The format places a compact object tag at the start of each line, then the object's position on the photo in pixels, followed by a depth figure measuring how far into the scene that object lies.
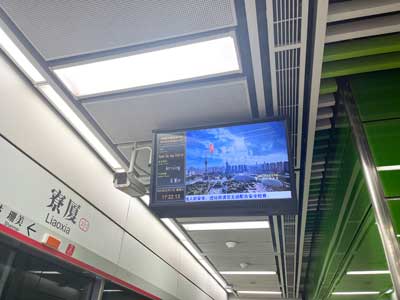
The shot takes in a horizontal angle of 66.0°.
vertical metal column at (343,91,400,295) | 1.93
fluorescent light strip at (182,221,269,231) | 4.89
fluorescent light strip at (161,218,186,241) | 5.07
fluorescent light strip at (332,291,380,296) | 5.24
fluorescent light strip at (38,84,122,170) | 2.70
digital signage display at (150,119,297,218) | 2.22
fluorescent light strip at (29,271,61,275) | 2.71
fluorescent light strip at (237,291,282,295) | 10.24
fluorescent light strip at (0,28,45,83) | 2.29
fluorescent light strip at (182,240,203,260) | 6.10
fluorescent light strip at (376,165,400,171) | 2.25
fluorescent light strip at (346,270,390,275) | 3.99
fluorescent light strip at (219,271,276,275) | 7.75
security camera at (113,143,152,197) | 3.06
